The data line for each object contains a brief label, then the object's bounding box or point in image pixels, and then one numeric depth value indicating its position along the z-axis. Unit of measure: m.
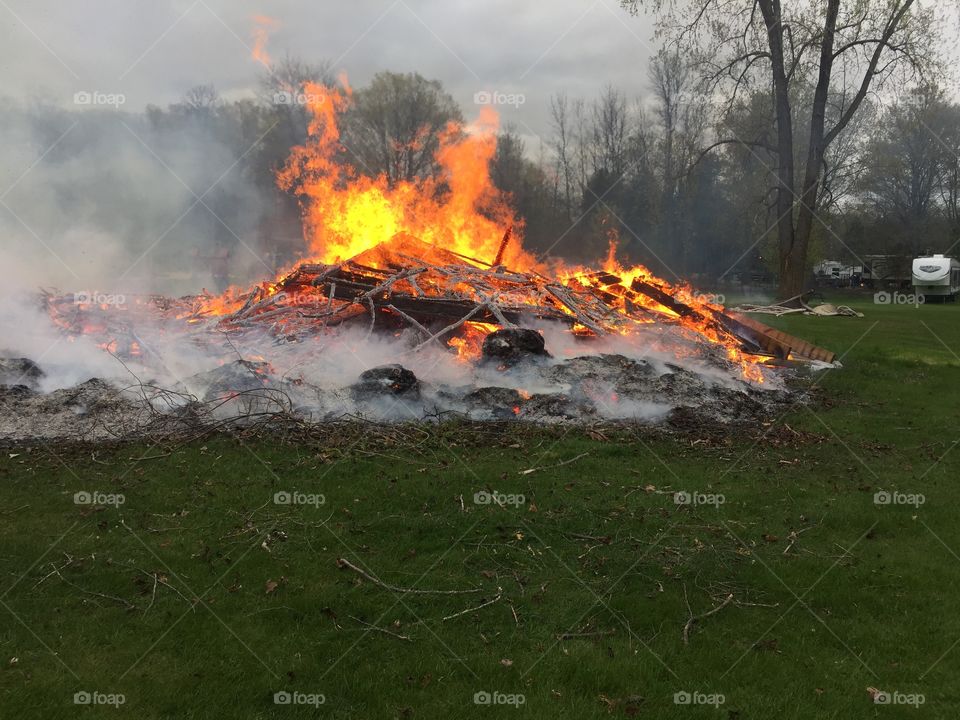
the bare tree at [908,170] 50.47
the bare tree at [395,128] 38.38
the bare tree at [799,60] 22.53
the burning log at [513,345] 10.27
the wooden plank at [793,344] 13.47
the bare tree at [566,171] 52.38
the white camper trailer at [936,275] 37.56
